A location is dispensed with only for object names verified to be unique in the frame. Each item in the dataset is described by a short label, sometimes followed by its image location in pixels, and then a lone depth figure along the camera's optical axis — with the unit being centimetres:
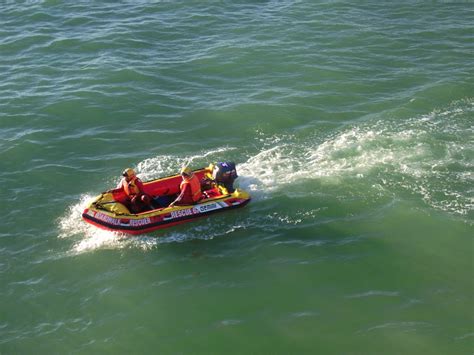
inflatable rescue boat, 1478
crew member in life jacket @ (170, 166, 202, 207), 1495
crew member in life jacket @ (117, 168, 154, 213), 1525
